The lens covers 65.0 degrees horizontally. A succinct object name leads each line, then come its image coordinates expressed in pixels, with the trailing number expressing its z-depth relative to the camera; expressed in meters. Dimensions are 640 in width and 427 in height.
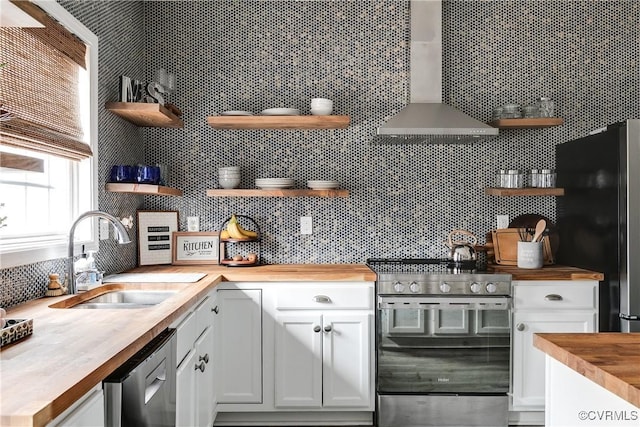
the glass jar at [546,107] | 3.36
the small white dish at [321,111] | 3.21
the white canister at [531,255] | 3.14
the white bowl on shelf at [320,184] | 3.26
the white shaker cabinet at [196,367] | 2.02
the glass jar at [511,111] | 3.33
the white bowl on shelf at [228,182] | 3.30
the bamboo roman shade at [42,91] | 1.84
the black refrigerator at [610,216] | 2.70
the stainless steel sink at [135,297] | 2.39
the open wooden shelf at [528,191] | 3.25
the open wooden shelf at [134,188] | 2.75
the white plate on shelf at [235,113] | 3.21
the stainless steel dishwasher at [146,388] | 1.31
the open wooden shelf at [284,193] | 3.20
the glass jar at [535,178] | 3.35
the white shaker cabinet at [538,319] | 2.90
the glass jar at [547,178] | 3.33
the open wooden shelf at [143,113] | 2.76
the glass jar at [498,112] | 3.37
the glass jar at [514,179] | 3.30
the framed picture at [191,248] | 3.43
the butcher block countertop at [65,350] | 1.00
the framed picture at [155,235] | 3.33
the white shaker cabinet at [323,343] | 2.85
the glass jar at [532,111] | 3.37
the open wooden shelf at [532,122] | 3.27
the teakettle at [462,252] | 3.09
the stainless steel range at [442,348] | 2.80
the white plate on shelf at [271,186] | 3.24
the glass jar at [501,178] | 3.33
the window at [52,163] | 1.90
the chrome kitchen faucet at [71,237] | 2.19
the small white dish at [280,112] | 3.19
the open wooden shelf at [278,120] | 3.15
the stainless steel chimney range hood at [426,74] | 3.22
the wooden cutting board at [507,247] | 3.31
